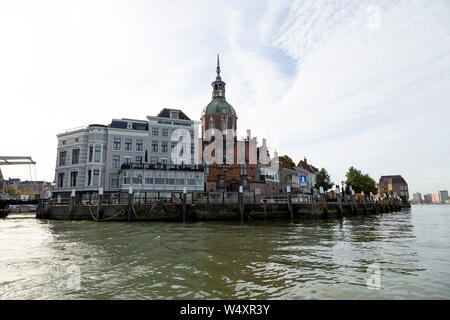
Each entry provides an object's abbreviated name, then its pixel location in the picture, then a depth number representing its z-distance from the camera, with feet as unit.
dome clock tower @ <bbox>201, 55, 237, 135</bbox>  203.10
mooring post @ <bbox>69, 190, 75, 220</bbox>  103.01
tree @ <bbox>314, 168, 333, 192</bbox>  268.21
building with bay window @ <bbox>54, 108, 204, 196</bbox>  145.69
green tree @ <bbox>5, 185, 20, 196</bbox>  308.32
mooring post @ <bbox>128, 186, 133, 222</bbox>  94.56
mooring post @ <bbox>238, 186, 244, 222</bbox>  100.60
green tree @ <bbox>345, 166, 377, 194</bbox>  267.59
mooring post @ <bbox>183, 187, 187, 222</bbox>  96.49
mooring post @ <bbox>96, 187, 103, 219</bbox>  96.58
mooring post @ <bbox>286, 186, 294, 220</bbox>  106.14
